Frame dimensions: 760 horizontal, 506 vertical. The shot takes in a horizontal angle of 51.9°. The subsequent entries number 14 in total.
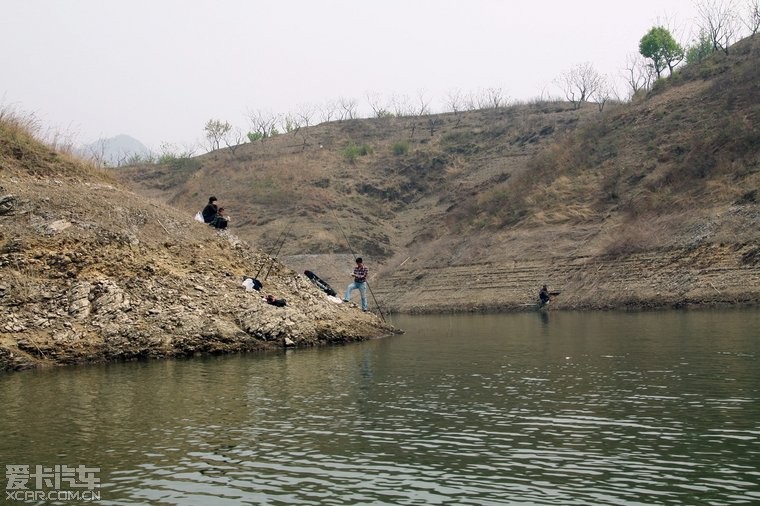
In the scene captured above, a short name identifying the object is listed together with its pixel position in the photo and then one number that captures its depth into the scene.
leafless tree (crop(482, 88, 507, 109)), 123.12
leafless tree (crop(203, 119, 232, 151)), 130.38
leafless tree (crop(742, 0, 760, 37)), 80.38
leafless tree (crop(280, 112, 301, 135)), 127.62
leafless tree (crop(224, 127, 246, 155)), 117.32
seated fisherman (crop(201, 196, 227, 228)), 34.91
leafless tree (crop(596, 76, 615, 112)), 103.83
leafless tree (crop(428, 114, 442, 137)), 116.61
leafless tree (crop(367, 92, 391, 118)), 129.10
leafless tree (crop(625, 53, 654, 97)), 100.69
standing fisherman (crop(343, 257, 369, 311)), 35.03
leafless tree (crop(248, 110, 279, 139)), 134.05
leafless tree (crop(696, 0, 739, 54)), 83.23
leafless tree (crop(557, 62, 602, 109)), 111.88
